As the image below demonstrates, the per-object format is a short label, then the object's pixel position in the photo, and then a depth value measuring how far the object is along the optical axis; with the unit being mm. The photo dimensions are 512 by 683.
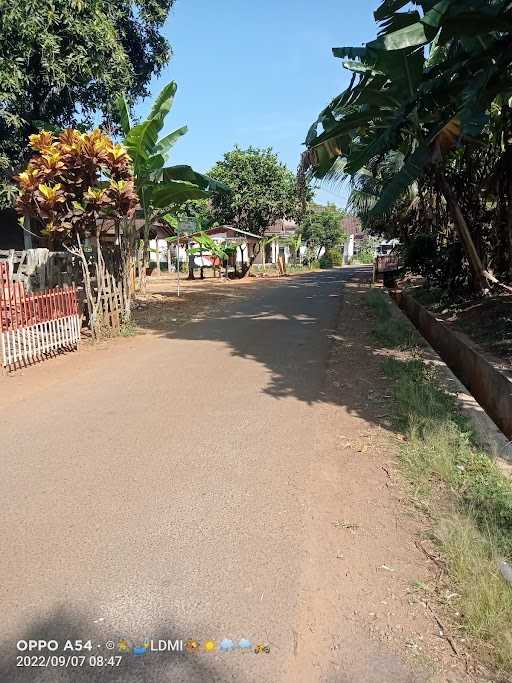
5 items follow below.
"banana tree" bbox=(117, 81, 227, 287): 11461
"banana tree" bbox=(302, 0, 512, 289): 5746
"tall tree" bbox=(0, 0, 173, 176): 11422
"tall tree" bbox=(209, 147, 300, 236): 30562
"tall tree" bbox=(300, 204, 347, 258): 54094
